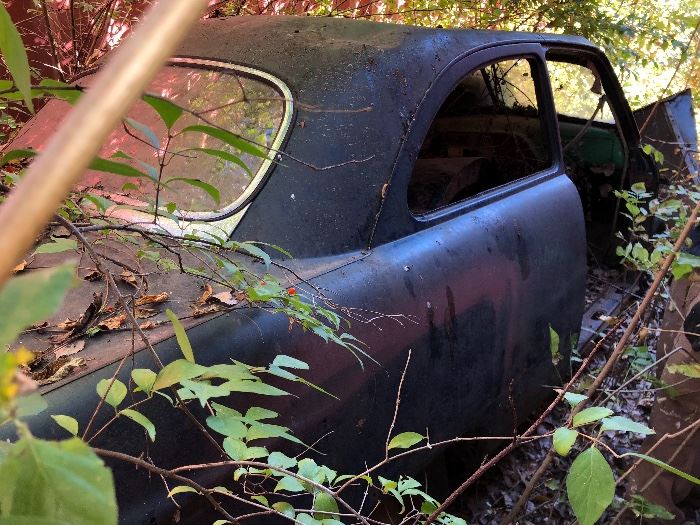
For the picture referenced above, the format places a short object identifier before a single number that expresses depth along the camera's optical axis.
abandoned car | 1.48
